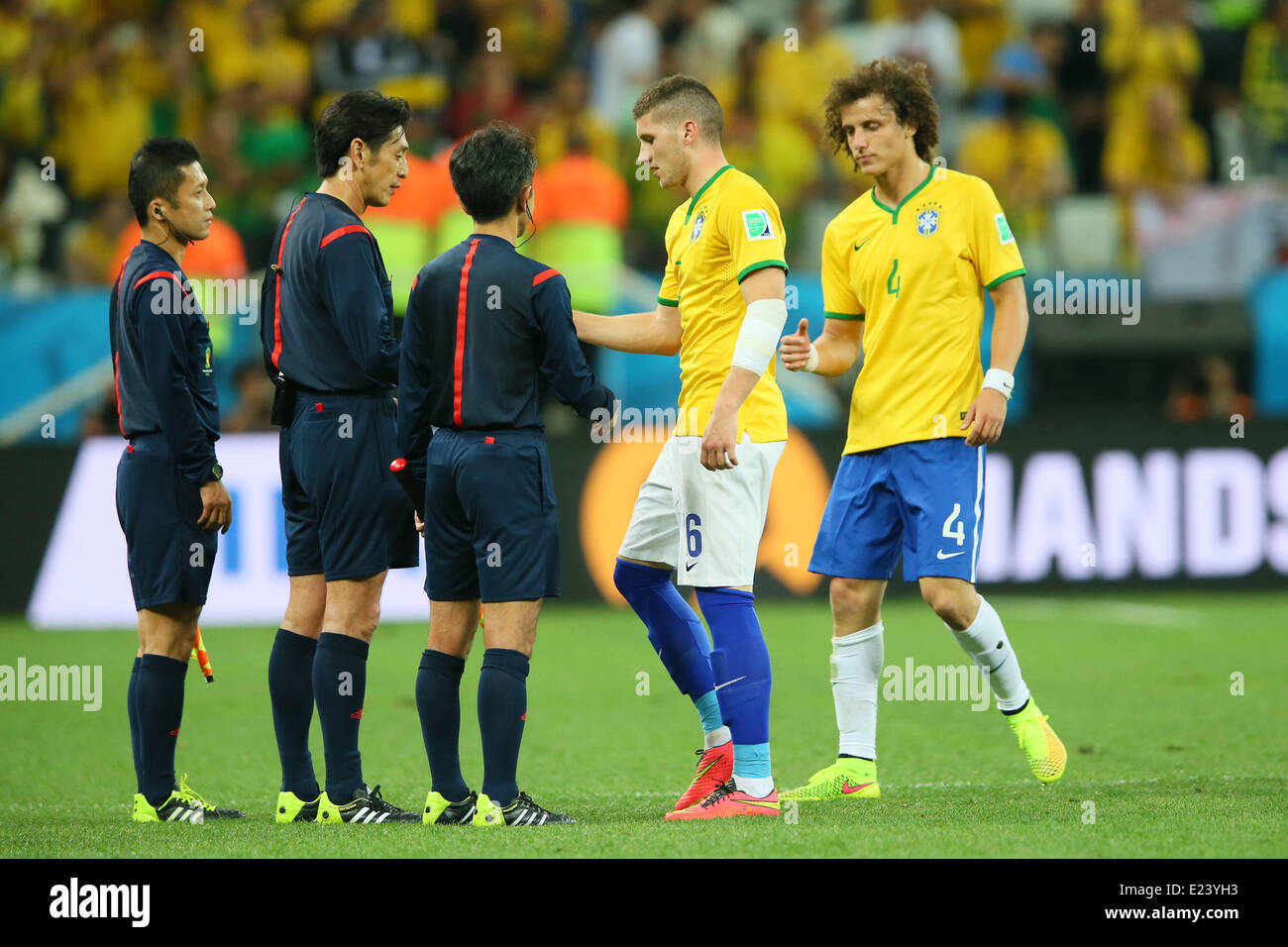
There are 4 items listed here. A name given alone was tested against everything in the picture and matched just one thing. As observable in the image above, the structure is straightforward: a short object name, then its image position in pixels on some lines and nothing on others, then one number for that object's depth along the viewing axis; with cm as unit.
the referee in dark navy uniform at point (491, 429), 1009
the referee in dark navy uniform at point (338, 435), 1057
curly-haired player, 1110
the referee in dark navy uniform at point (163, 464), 1089
